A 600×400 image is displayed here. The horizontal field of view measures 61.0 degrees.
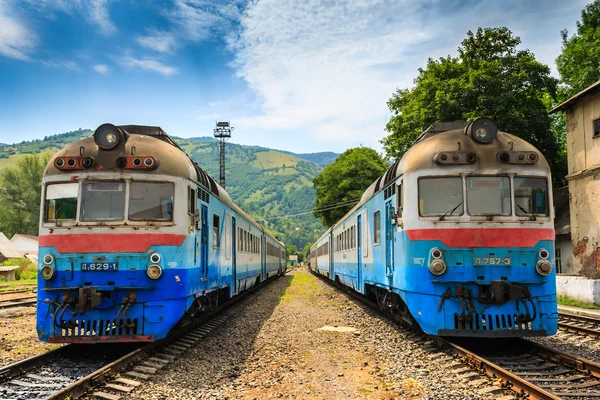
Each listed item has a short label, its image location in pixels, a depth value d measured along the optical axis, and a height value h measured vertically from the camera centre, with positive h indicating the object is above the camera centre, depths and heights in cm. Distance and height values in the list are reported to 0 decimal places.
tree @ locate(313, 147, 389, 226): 5066 +692
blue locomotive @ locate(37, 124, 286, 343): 796 +17
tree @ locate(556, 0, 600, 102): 3397 +1341
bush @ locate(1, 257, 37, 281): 3572 -128
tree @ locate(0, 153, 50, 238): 6612 +772
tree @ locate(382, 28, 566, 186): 2702 +857
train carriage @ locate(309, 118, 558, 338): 802 +23
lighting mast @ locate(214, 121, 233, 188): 5201 +1223
